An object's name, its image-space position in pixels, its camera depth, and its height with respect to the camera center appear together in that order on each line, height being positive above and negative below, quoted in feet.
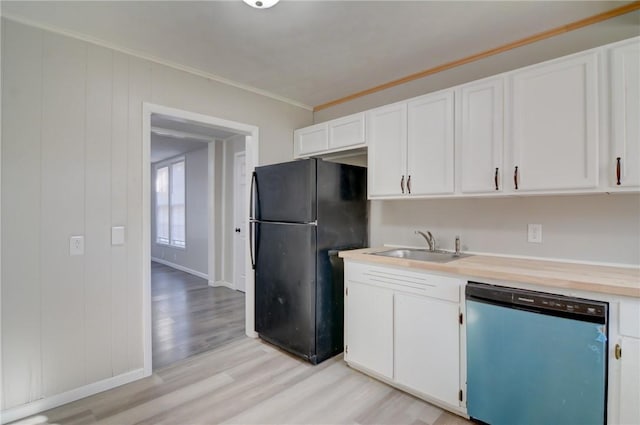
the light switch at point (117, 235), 7.54 -0.59
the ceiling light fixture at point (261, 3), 5.79 +4.01
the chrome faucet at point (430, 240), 8.55 -0.81
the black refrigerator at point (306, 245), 8.57 -1.01
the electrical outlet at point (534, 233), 6.98 -0.51
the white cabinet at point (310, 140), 10.29 +2.54
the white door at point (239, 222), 16.53 -0.60
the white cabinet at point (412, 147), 7.48 +1.70
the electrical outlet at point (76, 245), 7.00 -0.78
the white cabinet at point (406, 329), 6.41 -2.78
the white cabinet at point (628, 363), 4.54 -2.31
